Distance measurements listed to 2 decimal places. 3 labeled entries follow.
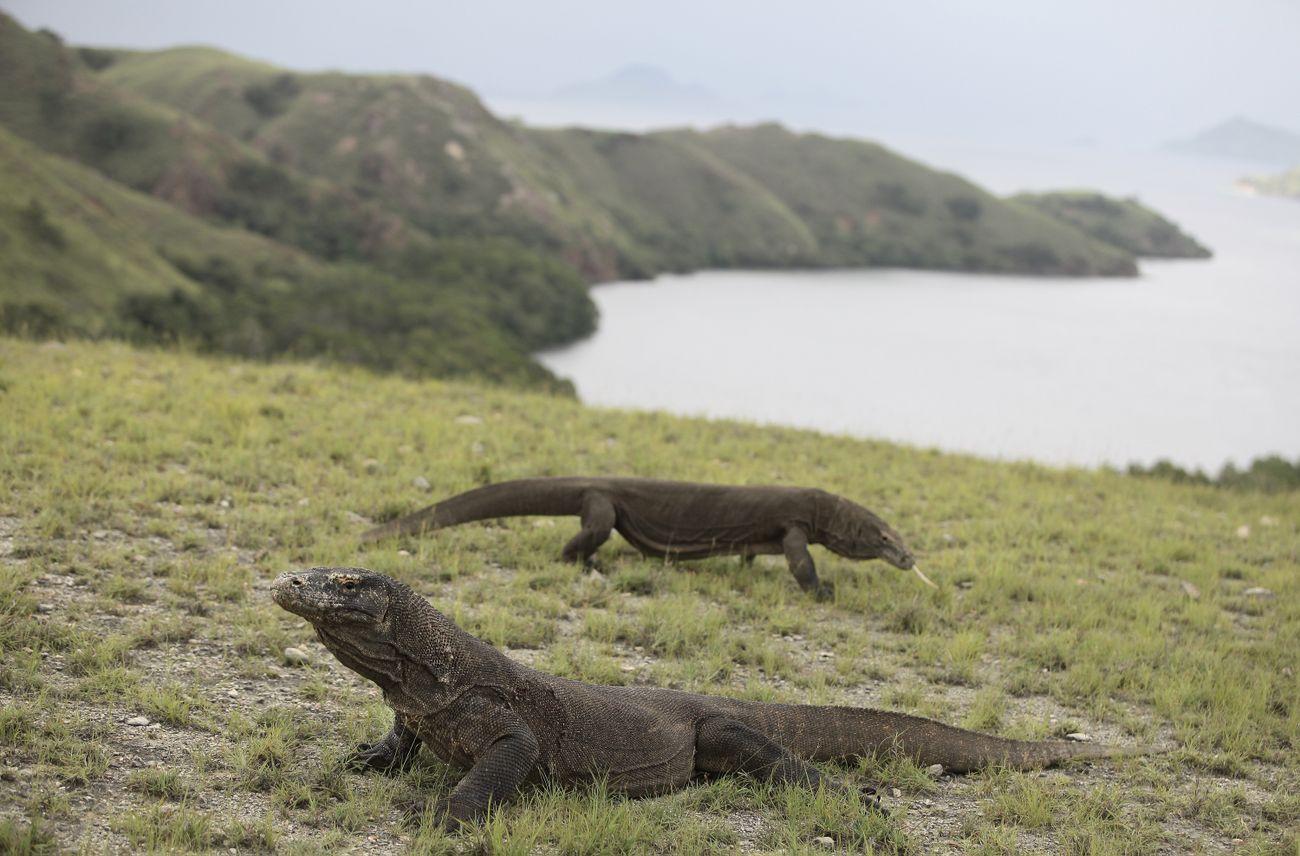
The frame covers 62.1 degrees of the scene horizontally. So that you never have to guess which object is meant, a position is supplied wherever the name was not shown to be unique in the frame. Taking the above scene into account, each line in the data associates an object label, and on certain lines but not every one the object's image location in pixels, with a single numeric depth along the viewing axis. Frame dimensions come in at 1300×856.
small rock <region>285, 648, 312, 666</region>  6.05
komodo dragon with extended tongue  8.58
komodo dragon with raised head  4.51
